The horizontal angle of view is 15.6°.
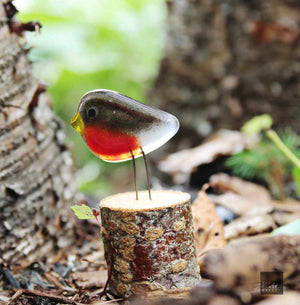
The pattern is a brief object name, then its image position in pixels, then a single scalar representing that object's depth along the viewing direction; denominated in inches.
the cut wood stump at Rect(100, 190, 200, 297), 28.5
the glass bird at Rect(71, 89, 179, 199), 29.3
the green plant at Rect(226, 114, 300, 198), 37.5
